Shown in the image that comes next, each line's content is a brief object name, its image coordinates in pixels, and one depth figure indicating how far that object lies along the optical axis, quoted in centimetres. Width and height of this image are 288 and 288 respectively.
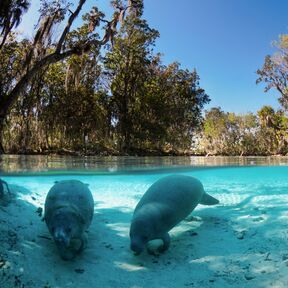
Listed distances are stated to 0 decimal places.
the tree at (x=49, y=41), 1281
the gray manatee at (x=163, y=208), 430
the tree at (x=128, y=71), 3253
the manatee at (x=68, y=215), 398
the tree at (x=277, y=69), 3691
